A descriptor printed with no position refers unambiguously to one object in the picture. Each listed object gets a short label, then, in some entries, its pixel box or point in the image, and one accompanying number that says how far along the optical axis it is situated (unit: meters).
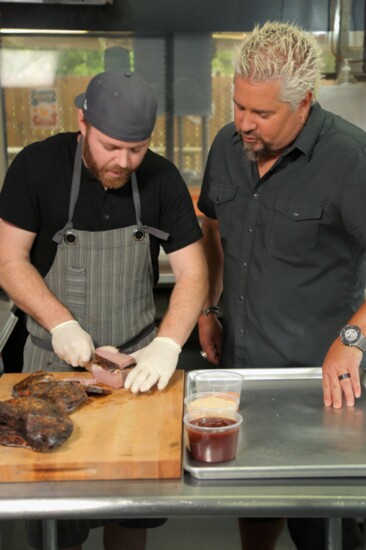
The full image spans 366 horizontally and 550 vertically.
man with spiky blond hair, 2.19
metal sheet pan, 1.53
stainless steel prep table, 1.44
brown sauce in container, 1.54
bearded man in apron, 2.12
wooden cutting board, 1.53
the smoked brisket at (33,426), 1.58
